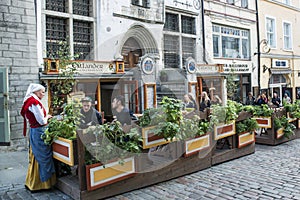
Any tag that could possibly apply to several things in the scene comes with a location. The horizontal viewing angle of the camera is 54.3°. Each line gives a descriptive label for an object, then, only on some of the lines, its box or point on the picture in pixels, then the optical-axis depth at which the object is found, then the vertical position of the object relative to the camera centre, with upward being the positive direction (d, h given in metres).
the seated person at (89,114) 5.35 -0.30
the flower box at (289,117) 8.38 -0.65
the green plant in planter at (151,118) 4.86 -0.35
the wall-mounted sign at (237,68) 14.76 +1.46
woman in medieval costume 4.39 -0.77
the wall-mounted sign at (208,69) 12.70 +1.25
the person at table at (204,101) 8.88 -0.16
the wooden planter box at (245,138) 6.41 -0.97
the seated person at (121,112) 5.55 -0.28
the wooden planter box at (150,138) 4.69 -0.67
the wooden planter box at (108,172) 4.01 -1.07
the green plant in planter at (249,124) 6.59 -0.66
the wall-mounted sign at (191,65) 12.04 +1.30
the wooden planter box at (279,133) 7.77 -1.03
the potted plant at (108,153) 4.08 -0.80
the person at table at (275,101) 13.68 -0.29
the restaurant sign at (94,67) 8.99 +1.00
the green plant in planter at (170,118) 4.78 -0.37
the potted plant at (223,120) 5.88 -0.49
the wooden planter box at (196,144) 5.26 -0.90
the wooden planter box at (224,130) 5.90 -0.71
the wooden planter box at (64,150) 4.10 -0.75
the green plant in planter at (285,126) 7.86 -0.84
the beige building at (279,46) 17.11 +3.06
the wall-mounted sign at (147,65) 10.54 +1.17
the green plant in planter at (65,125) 4.33 -0.40
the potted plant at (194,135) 5.20 -0.70
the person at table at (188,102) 7.66 -0.15
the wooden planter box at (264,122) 7.71 -0.72
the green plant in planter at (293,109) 8.30 -0.41
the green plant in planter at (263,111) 7.75 -0.43
